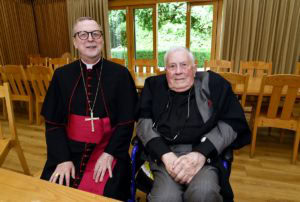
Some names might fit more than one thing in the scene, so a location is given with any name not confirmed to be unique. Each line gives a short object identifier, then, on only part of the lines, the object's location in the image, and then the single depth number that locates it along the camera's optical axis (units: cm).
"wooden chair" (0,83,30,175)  153
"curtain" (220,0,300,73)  424
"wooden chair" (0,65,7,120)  373
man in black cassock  130
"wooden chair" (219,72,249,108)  214
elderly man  117
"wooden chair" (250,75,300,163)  199
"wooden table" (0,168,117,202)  80
